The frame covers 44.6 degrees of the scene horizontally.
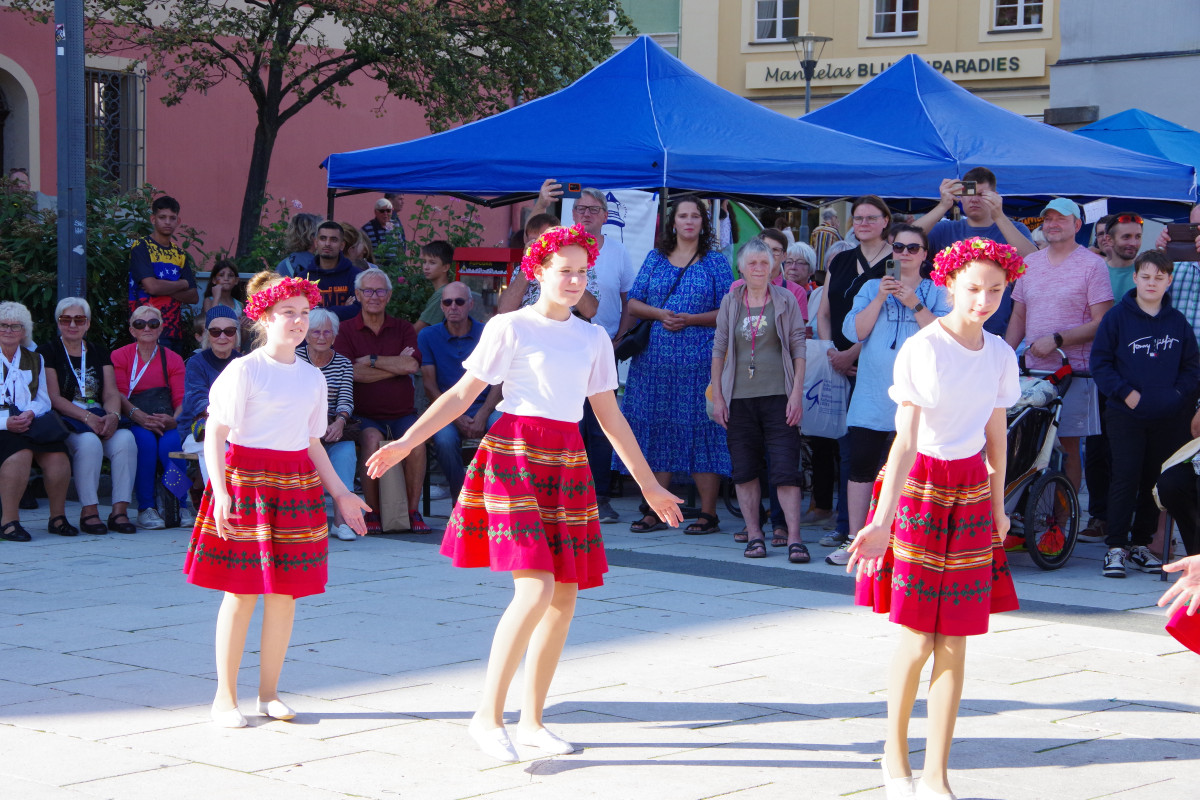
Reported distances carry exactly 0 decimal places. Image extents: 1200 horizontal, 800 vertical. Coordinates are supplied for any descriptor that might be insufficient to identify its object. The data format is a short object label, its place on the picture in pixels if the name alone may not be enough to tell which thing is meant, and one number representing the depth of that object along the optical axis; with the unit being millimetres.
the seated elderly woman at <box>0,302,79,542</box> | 9164
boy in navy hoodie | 8086
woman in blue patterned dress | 9297
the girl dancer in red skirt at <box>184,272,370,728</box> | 4984
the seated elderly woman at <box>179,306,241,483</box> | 9422
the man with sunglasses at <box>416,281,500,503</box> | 9797
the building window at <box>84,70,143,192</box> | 19703
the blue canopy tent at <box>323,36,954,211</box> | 9859
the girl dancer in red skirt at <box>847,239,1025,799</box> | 4227
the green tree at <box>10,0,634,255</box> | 17484
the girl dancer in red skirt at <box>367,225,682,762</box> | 4633
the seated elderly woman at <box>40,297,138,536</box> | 9430
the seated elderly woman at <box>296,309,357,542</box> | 9391
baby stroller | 8078
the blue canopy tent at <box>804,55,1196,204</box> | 11094
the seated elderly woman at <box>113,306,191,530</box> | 9648
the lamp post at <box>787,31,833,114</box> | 23375
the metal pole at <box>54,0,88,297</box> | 10547
